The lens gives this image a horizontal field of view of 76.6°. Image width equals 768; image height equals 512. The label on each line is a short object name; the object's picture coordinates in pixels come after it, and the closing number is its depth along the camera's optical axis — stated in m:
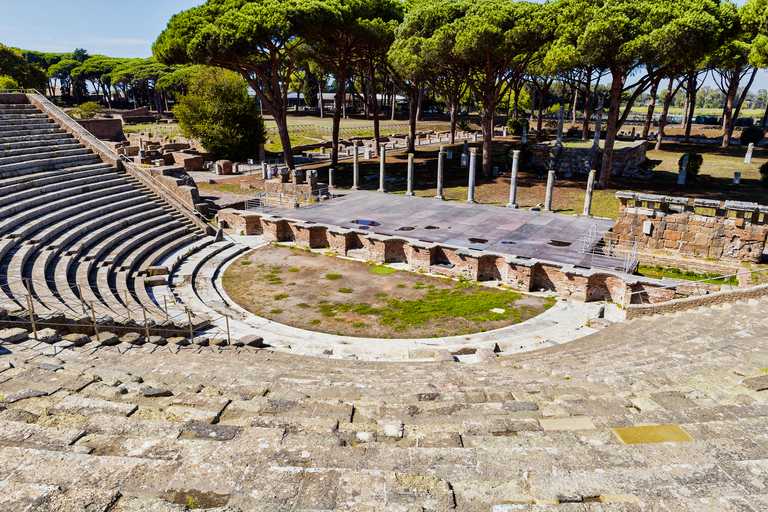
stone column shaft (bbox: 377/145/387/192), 35.34
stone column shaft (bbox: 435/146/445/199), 32.72
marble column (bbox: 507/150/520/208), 29.80
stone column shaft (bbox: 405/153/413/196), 34.03
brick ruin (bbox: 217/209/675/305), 18.30
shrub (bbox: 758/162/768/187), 33.53
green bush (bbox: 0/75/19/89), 45.44
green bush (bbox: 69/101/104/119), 53.06
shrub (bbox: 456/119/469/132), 66.21
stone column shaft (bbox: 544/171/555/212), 29.03
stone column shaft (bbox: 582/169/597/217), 27.02
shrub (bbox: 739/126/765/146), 50.88
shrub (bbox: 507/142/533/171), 42.28
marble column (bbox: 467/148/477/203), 30.86
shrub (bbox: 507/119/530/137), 58.06
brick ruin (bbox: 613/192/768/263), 19.81
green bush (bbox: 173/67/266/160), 44.47
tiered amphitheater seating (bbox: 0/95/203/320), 14.95
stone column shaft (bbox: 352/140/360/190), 36.28
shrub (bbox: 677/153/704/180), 35.75
